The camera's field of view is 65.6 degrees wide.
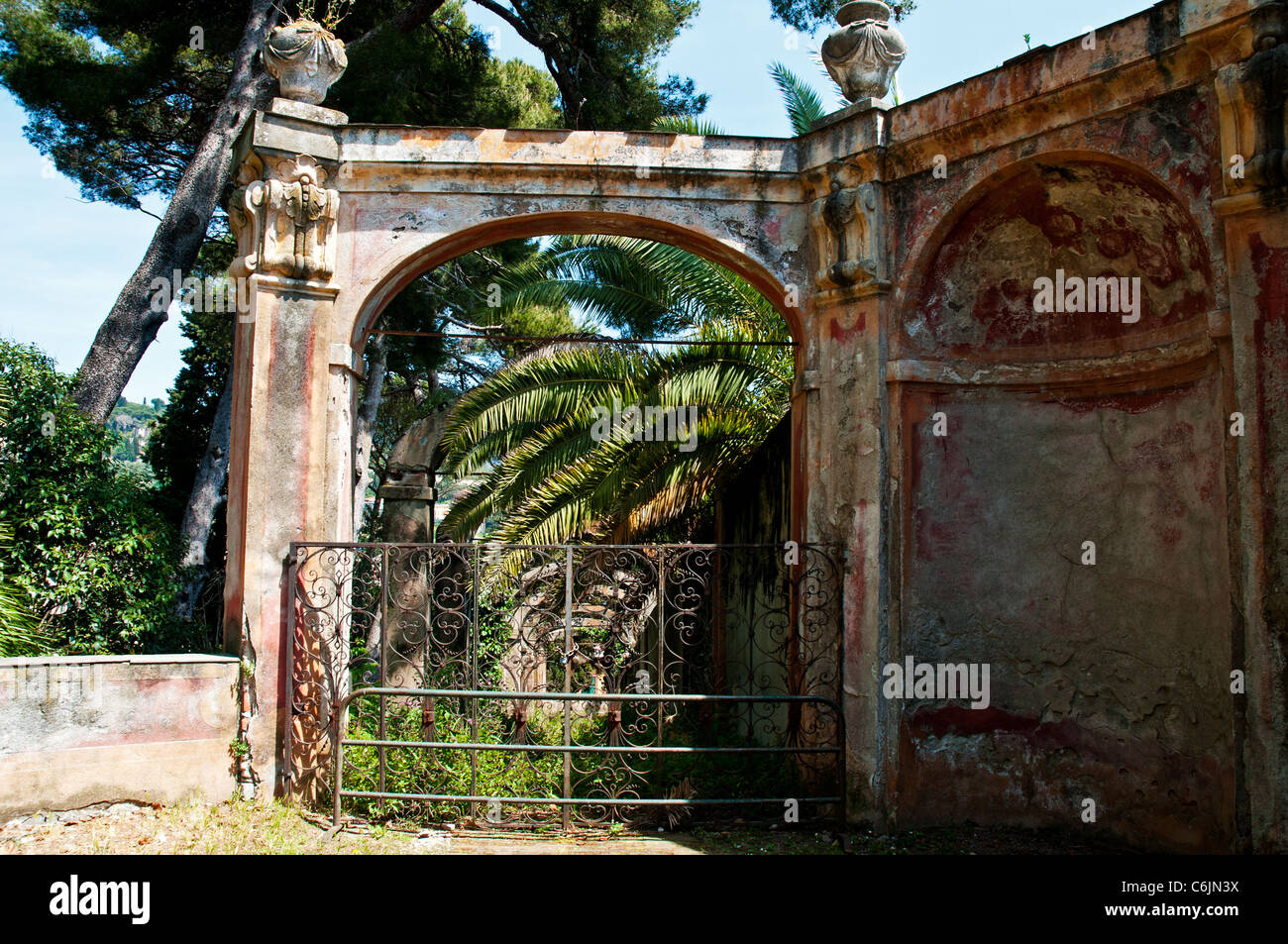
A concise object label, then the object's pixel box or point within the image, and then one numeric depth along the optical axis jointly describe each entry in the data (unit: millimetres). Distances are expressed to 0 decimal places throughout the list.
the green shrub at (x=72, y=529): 7641
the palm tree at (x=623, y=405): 9602
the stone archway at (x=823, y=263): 5609
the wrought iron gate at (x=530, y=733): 5906
